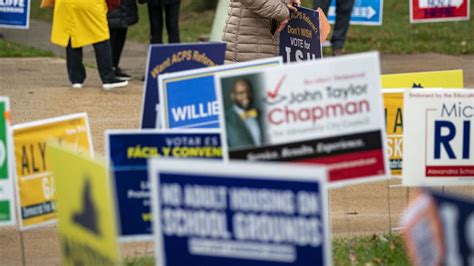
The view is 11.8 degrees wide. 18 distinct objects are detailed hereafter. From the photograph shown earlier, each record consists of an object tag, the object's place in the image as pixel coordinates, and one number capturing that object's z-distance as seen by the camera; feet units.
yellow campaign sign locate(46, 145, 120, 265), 26.97
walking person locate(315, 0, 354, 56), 84.63
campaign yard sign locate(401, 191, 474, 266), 24.57
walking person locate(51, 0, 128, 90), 72.43
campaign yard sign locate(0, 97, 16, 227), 37.99
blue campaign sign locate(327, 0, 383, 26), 93.05
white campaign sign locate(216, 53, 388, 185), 35.06
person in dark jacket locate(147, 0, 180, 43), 80.01
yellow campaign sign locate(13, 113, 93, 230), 39.12
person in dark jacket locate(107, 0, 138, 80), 77.26
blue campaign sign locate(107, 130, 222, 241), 36.61
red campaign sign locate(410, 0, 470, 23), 92.08
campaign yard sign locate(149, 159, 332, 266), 26.37
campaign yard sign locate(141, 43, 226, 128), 44.84
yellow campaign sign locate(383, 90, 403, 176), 46.57
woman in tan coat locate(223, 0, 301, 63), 54.42
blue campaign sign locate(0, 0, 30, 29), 85.25
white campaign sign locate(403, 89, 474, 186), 43.13
